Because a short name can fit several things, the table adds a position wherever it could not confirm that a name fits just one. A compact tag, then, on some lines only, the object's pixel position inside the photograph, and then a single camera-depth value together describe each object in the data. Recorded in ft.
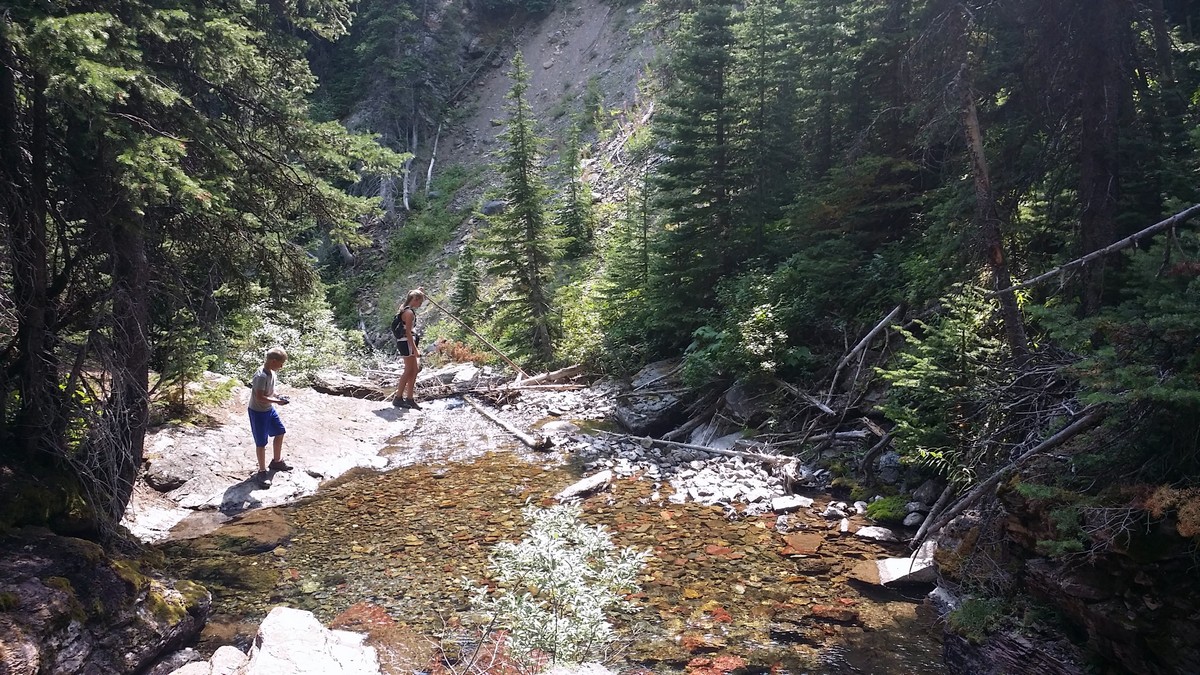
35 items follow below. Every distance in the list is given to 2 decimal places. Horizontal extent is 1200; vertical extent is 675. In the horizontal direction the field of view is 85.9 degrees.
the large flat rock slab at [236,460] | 27.89
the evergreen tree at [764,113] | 47.62
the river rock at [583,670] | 13.92
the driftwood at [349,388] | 52.03
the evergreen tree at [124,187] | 15.70
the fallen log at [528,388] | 53.86
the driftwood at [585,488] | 30.48
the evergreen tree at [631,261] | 55.52
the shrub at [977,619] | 16.08
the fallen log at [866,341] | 32.55
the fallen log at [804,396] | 33.12
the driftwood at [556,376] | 56.54
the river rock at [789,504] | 28.02
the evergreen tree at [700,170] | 47.73
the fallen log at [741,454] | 32.30
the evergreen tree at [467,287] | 86.17
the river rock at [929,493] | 25.96
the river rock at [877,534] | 24.52
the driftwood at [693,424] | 40.16
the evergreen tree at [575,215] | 86.74
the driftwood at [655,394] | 43.59
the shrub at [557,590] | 14.40
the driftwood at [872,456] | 29.06
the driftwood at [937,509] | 22.55
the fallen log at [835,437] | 31.40
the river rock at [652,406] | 41.88
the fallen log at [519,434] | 39.34
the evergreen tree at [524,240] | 61.52
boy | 30.22
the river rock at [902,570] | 21.02
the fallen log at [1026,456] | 15.83
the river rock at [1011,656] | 14.33
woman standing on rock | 46.57
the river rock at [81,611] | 14.11
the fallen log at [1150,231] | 14.11
